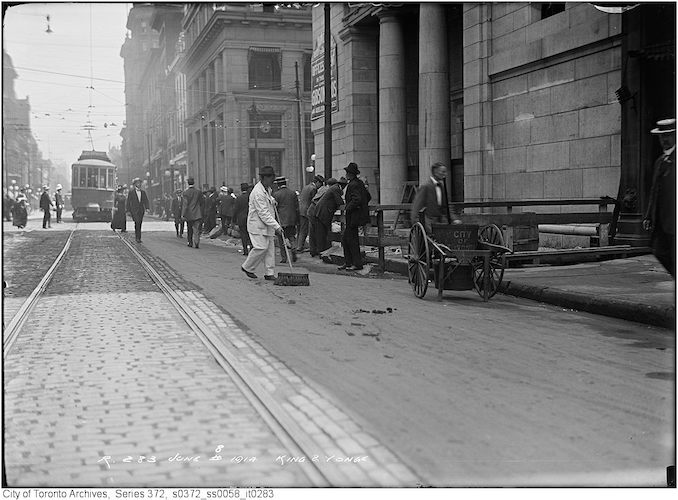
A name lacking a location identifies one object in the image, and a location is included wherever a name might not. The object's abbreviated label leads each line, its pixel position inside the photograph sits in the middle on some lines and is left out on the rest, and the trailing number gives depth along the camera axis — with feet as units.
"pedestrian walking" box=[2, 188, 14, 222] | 108.92
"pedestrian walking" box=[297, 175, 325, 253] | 63.57
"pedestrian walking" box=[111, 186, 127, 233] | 98.12
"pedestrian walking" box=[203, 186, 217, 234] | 93.09
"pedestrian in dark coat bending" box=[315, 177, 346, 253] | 56.08
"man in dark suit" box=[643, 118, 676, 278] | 24.79
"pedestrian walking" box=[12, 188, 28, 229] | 114.73
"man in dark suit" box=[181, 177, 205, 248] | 72.28
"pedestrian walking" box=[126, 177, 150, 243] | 77.06
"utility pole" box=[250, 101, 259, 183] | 143.79
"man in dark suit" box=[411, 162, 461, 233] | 35.58
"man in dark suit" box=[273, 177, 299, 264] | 60.54
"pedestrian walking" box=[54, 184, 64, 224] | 142.61
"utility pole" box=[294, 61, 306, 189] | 148.06
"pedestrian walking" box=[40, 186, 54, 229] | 110.63
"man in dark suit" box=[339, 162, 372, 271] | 49.29
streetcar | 149.07
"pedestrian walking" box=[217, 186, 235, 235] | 83.35
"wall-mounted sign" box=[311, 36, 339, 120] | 75.97
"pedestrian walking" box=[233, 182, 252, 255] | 65.57
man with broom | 42.78
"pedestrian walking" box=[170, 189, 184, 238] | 94.22
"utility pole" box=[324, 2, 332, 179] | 70.95
